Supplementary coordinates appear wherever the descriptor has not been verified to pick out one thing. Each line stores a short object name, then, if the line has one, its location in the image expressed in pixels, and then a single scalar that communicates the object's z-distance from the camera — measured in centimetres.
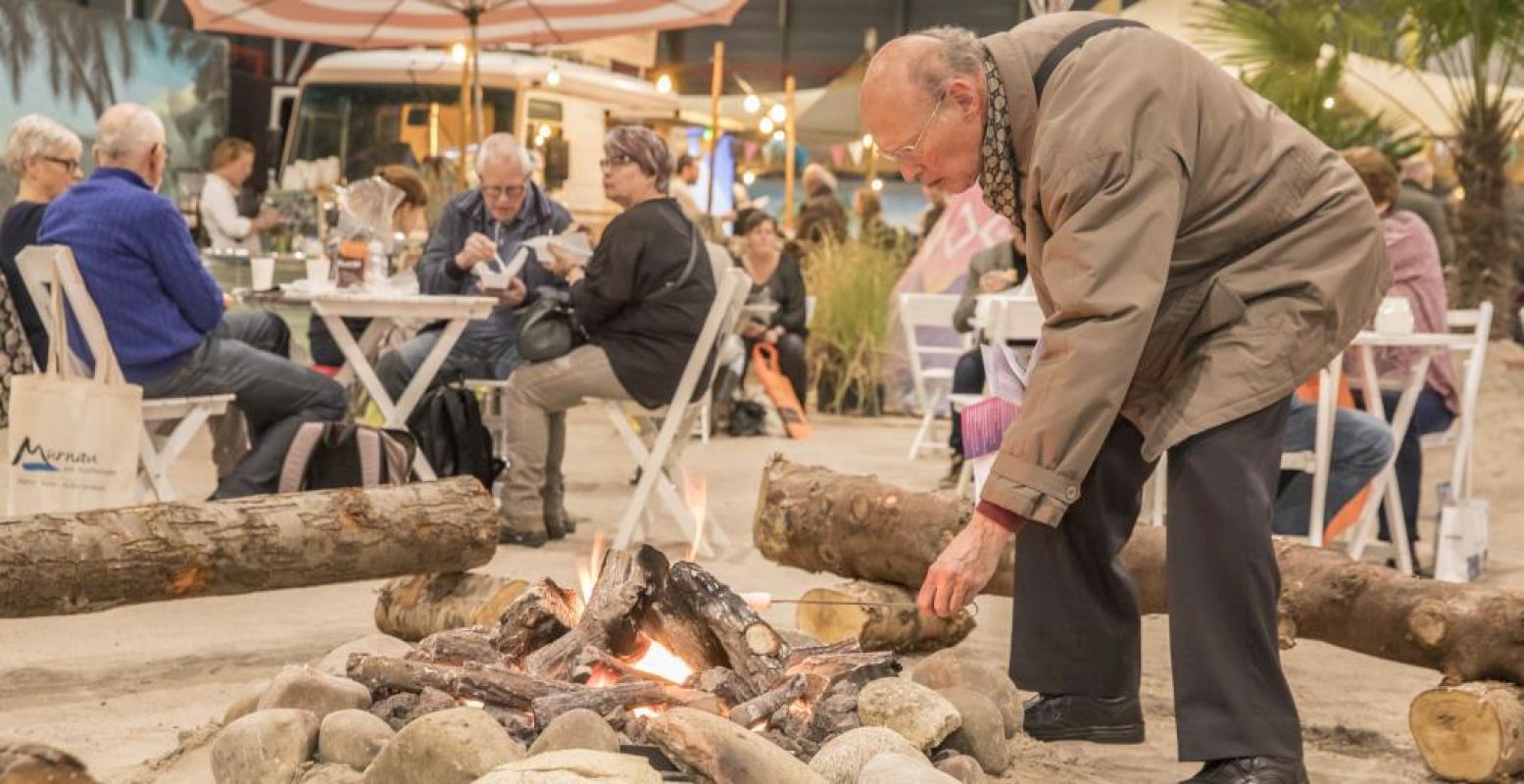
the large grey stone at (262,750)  312
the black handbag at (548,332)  630
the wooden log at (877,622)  452
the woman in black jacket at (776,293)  1106
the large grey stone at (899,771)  285
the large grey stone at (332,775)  309
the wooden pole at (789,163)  1654
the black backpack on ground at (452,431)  663
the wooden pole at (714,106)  1443
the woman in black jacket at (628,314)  621
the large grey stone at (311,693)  336
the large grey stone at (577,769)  256
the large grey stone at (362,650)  371
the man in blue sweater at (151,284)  552
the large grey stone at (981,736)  341
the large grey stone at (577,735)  294
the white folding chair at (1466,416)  626
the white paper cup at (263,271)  720
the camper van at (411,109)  1430
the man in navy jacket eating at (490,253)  698
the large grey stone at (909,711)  326
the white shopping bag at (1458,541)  616
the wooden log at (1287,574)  373
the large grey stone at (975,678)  365
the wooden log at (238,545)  404
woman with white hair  627
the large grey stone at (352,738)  319
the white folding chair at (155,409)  543
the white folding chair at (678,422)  622
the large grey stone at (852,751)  301
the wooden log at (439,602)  450
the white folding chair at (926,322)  1016
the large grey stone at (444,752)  286
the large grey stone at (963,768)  318
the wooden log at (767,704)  326
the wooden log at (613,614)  353
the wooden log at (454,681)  333
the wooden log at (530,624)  367
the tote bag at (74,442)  508
